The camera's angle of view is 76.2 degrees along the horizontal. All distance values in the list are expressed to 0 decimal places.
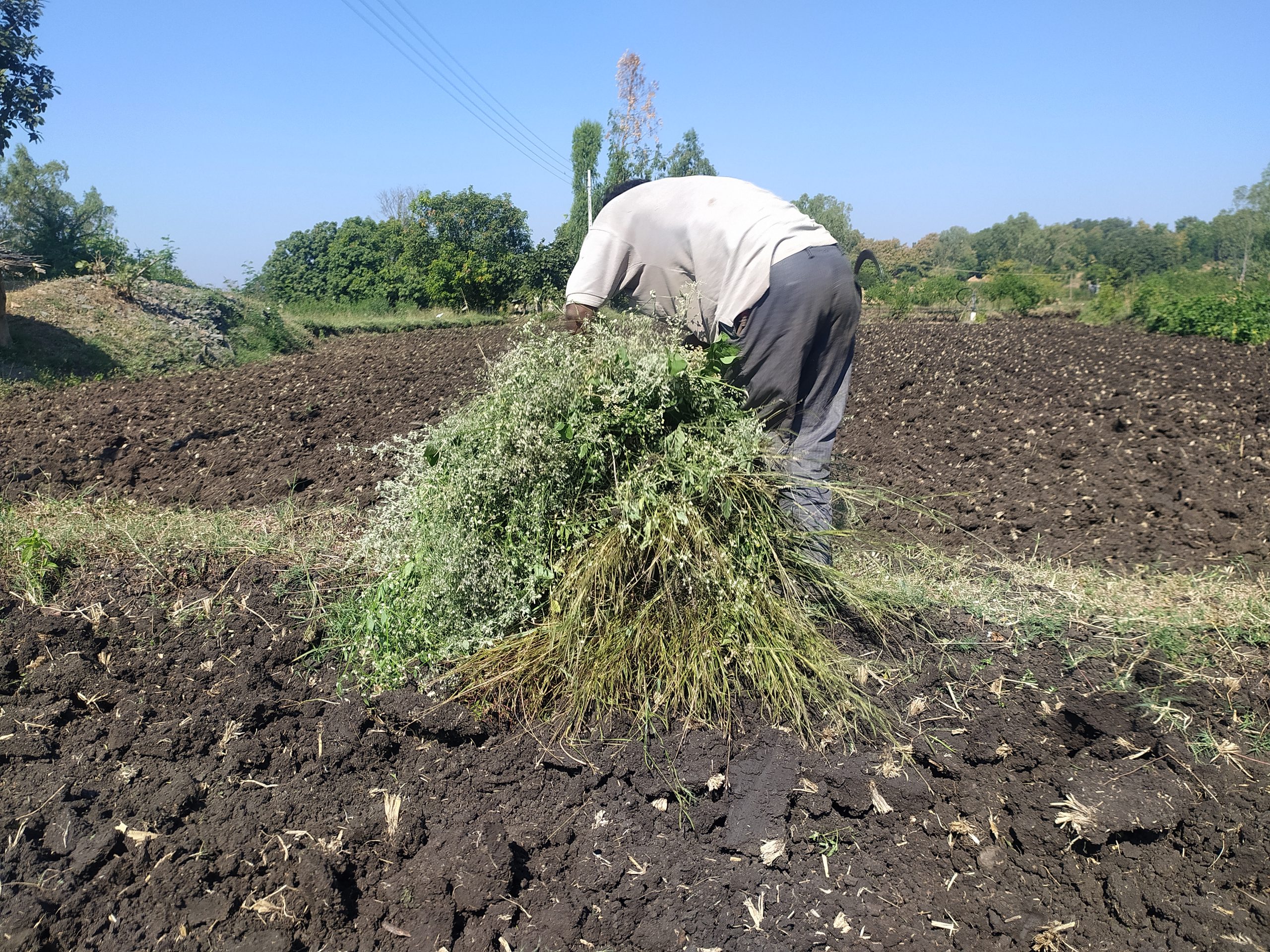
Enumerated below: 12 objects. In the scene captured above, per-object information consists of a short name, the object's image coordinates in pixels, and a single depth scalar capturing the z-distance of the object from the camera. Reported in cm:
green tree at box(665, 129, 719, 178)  3095
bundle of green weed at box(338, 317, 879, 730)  258
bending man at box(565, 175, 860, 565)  317
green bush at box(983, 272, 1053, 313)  2350
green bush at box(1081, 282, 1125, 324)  2011
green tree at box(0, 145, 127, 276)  2083
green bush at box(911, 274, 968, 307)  2412
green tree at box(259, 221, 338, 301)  2700
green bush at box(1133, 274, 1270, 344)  1519
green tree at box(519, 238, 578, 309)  2377
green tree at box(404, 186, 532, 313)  2338
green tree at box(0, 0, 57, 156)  1873
